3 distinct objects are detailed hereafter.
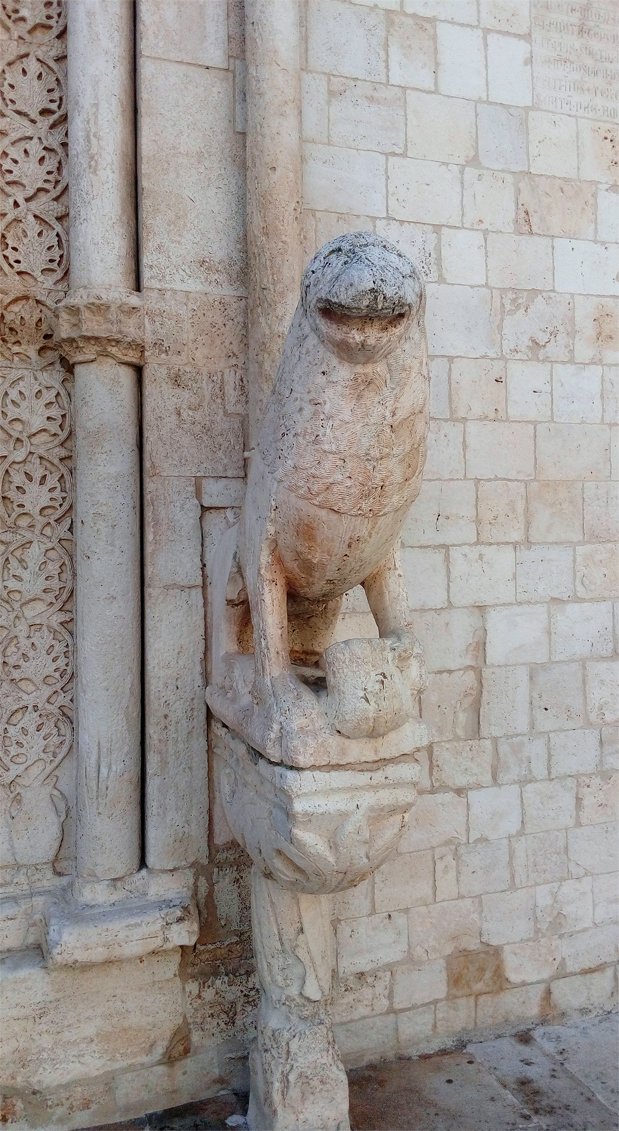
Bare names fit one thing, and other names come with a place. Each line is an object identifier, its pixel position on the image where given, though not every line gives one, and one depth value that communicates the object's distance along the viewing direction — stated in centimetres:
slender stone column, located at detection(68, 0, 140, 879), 216
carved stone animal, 143
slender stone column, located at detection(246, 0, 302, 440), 224
